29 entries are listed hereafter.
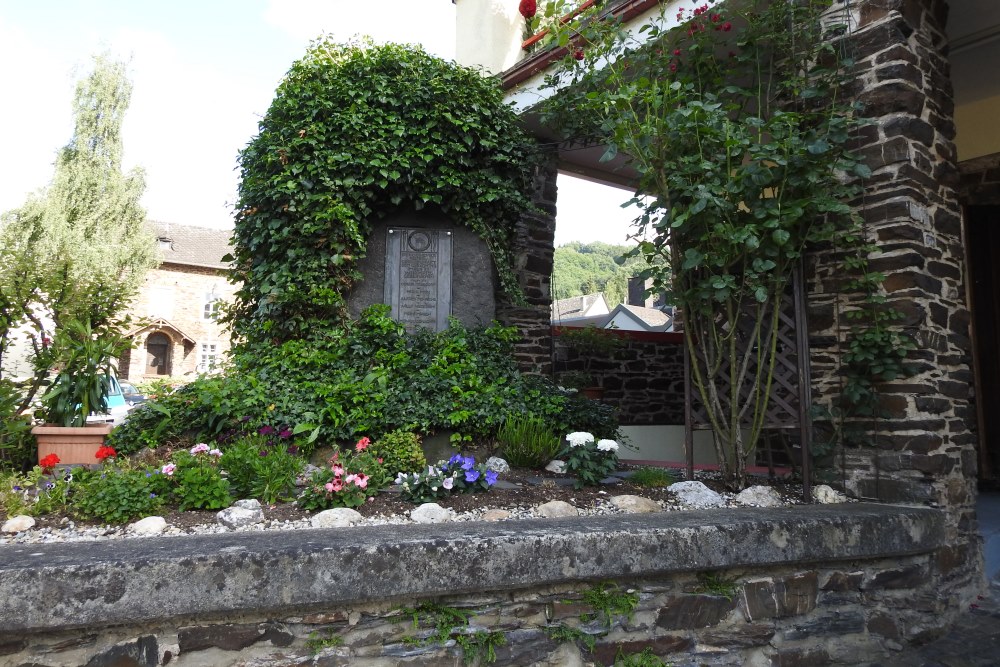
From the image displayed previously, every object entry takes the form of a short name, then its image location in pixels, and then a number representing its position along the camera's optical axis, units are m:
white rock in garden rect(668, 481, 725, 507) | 3.36
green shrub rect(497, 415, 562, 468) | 4.05
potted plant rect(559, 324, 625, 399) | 7.37
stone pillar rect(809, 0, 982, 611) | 3.52
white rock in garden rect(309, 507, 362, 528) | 2.85
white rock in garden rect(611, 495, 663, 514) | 3.26
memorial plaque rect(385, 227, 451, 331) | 5.59
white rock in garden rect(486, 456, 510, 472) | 4.01
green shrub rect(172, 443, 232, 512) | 2.97
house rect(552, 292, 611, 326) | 34.60
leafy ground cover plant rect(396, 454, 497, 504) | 3.22
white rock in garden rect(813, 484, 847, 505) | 3.57
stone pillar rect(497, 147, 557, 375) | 6.82
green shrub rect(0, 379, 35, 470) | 3.57
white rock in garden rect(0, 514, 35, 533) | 2.66
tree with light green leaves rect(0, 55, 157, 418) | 18.98
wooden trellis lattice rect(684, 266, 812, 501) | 3.52
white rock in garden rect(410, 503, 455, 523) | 2.95
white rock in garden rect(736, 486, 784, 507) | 3.42
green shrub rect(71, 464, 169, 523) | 2.79
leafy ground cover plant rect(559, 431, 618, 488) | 3.68
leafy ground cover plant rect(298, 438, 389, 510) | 3.03
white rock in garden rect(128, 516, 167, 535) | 2.68
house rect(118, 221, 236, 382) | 23.16
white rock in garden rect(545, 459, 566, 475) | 4.02
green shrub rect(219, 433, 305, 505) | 3.11
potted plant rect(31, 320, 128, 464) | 3.52
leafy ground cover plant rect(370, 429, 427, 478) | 3.64
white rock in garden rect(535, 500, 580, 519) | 3.11
